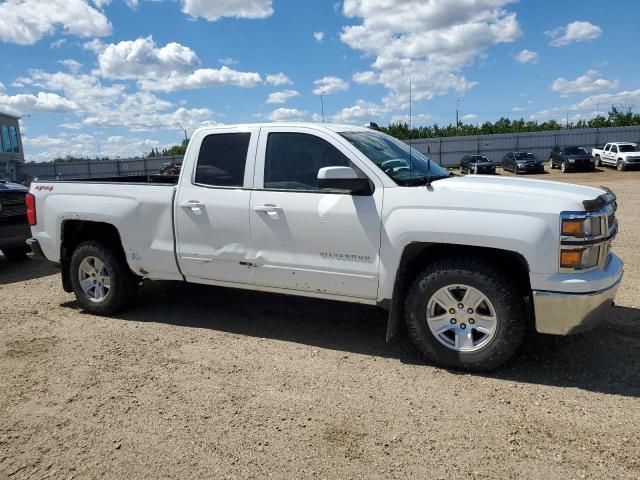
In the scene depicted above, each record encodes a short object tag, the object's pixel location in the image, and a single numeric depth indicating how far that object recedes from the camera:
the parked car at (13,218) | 8.34
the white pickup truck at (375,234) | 3.74
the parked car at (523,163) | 35.61
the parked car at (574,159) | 34.94
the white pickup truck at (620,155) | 33.62
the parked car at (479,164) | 35.31
